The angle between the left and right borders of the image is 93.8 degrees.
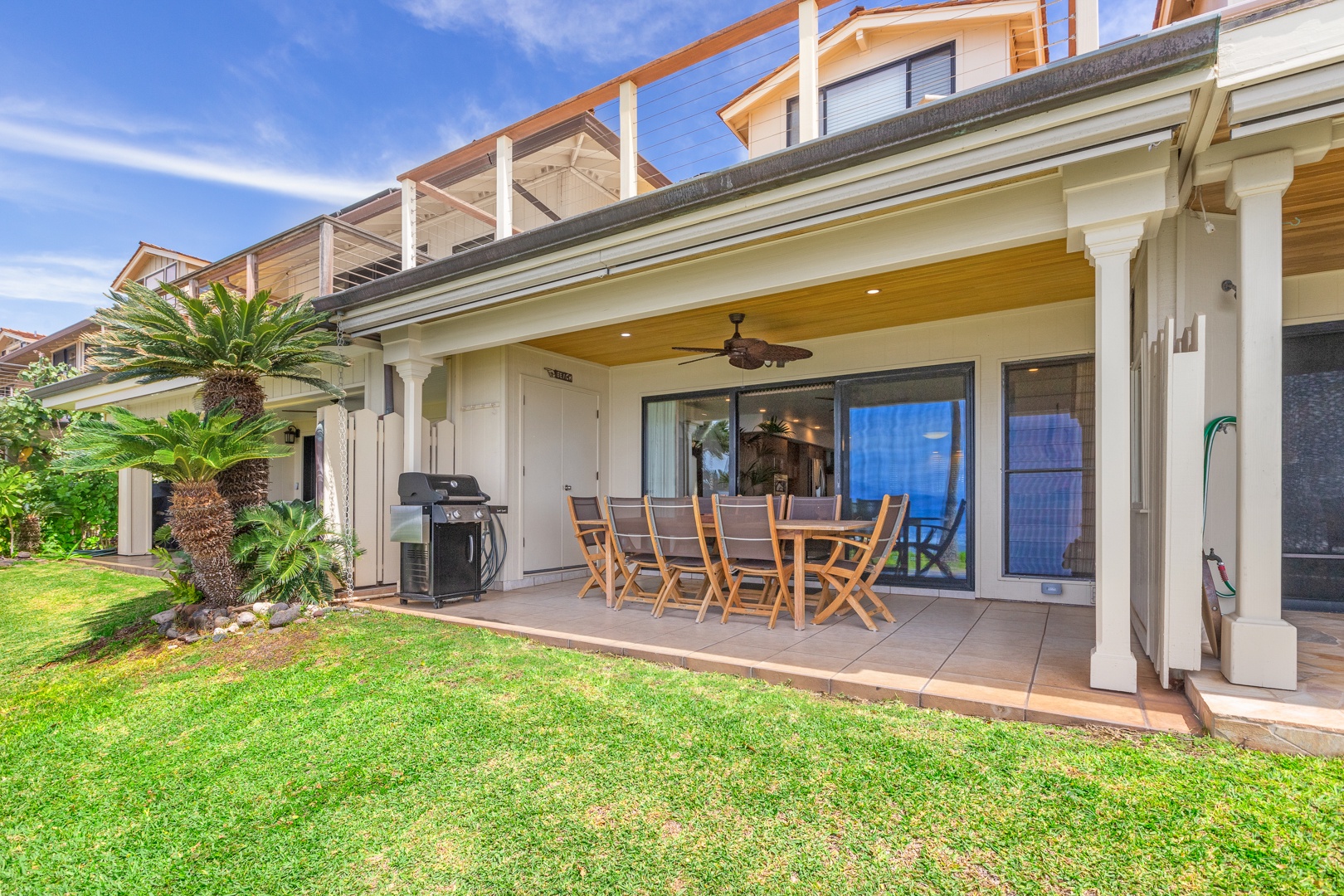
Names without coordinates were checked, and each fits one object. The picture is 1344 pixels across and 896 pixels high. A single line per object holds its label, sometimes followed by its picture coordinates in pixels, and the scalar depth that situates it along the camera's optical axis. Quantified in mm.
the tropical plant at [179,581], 4965
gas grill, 5258
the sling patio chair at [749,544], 4121
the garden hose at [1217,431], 3217
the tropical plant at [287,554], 4895
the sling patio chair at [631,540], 4777
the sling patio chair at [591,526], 5336
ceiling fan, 5266
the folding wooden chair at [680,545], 4409
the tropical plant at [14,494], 8789
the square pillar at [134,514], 9203
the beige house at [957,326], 2555
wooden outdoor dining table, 4023
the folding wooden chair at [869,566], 3932
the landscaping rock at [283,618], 4664
